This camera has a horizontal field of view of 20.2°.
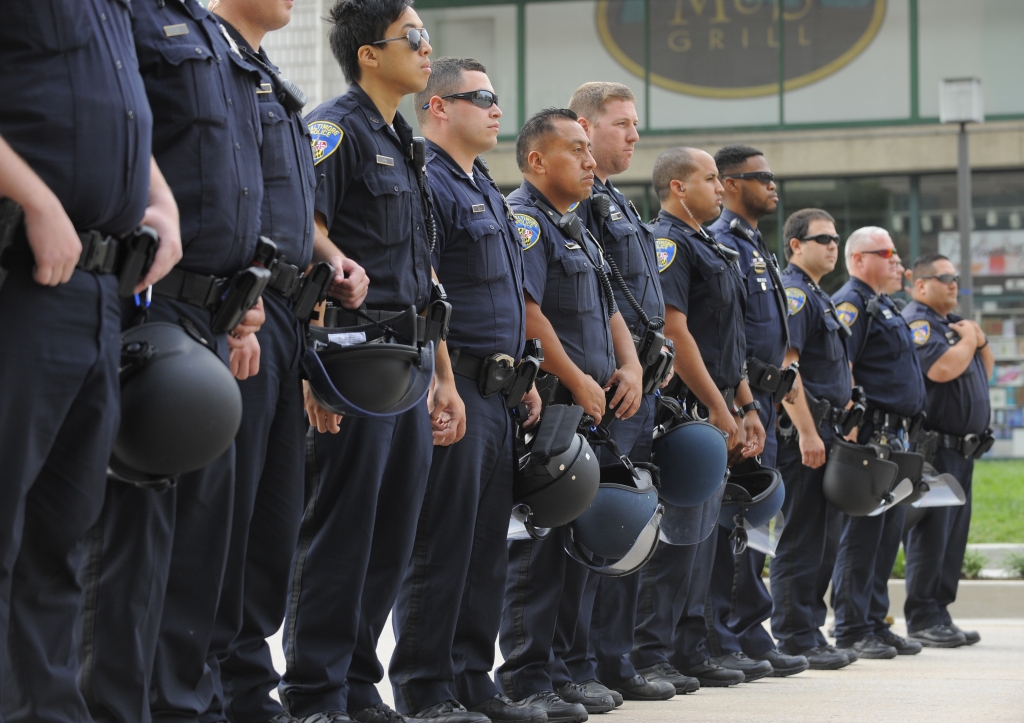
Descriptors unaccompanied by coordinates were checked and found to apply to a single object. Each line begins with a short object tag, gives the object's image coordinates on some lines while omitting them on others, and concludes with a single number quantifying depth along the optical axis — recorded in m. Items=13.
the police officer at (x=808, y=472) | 14.63
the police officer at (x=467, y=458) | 8.92
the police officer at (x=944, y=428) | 17.35
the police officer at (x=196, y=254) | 6.67
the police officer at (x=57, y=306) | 5.39
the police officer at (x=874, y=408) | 15.81
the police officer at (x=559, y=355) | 10.18
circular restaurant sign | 36.24
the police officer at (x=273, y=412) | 7.29
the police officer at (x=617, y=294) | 10.87
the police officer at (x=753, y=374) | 13.25
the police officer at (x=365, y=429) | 7.96
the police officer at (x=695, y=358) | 12.10
